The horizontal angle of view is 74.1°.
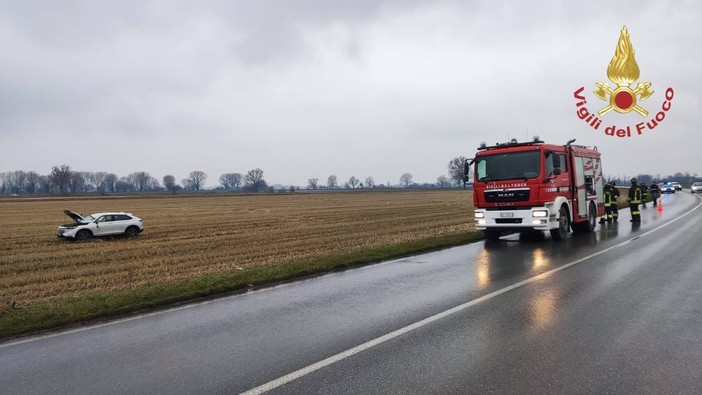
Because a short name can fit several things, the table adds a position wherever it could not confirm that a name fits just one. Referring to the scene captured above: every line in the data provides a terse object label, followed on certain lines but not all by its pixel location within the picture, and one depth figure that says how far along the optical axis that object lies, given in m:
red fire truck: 13.34
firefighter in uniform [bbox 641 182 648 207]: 28.51
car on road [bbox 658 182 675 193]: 66.94
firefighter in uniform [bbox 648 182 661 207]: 34.72
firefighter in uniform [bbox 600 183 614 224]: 19.41
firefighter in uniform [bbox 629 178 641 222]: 19.64
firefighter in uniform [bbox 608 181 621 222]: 20.02
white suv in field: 19.53
